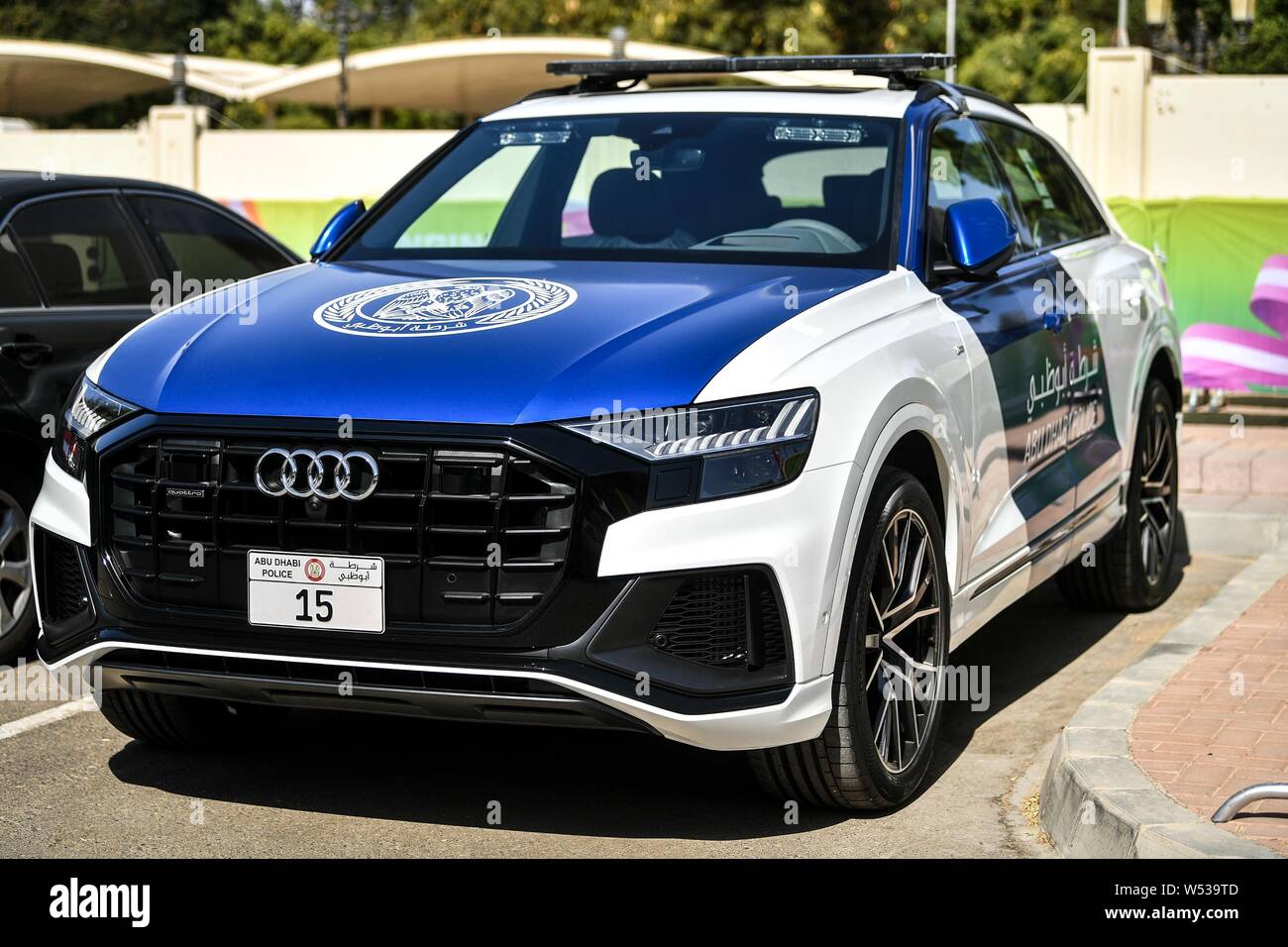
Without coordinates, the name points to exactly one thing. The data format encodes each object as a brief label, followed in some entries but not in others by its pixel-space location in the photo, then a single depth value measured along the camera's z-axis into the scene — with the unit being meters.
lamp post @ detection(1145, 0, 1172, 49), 26.38
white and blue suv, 4.25
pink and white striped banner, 12.87
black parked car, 6.62
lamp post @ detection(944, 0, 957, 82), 28.00
